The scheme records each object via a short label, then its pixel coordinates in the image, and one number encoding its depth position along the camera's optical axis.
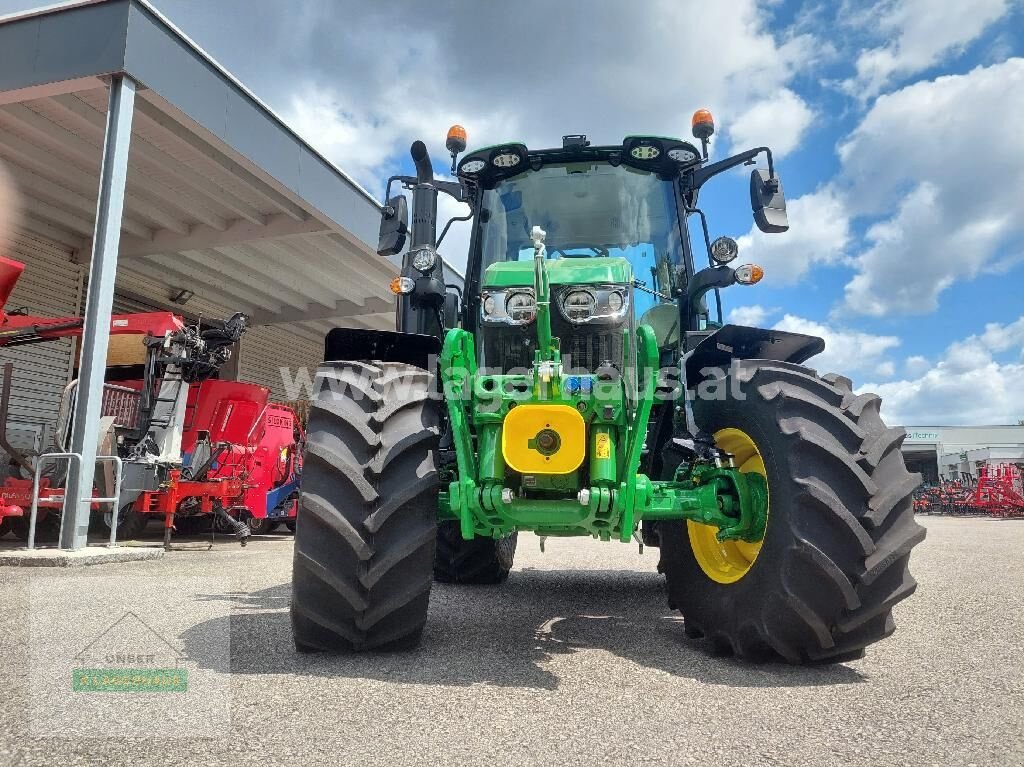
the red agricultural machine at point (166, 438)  8.40
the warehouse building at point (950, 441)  44.28
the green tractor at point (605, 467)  2.92
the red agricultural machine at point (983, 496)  26.22
